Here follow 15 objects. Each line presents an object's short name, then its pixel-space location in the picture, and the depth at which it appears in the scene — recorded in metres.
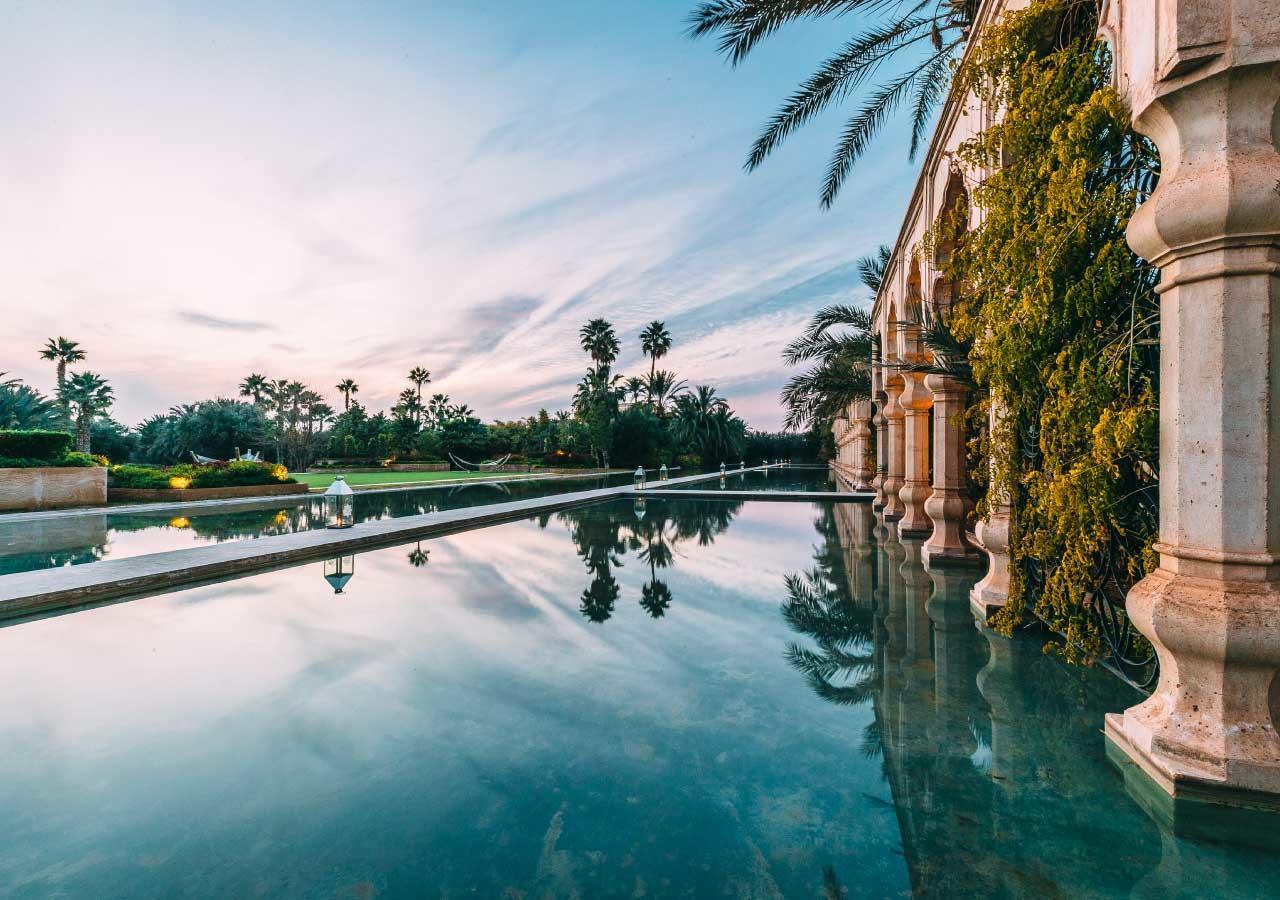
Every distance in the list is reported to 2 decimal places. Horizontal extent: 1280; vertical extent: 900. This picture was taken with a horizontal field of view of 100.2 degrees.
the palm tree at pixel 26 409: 32.09
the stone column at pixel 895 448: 11.87
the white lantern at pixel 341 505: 9.15
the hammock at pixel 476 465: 41.94
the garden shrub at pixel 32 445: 14.77
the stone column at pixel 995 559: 4.82
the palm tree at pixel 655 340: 51.41
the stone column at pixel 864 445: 20.06
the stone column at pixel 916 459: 9.02
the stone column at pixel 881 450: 13.80
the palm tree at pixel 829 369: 15.07
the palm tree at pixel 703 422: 43.47
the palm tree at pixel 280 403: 42.34
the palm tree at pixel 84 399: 35.31
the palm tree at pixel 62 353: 34.53
